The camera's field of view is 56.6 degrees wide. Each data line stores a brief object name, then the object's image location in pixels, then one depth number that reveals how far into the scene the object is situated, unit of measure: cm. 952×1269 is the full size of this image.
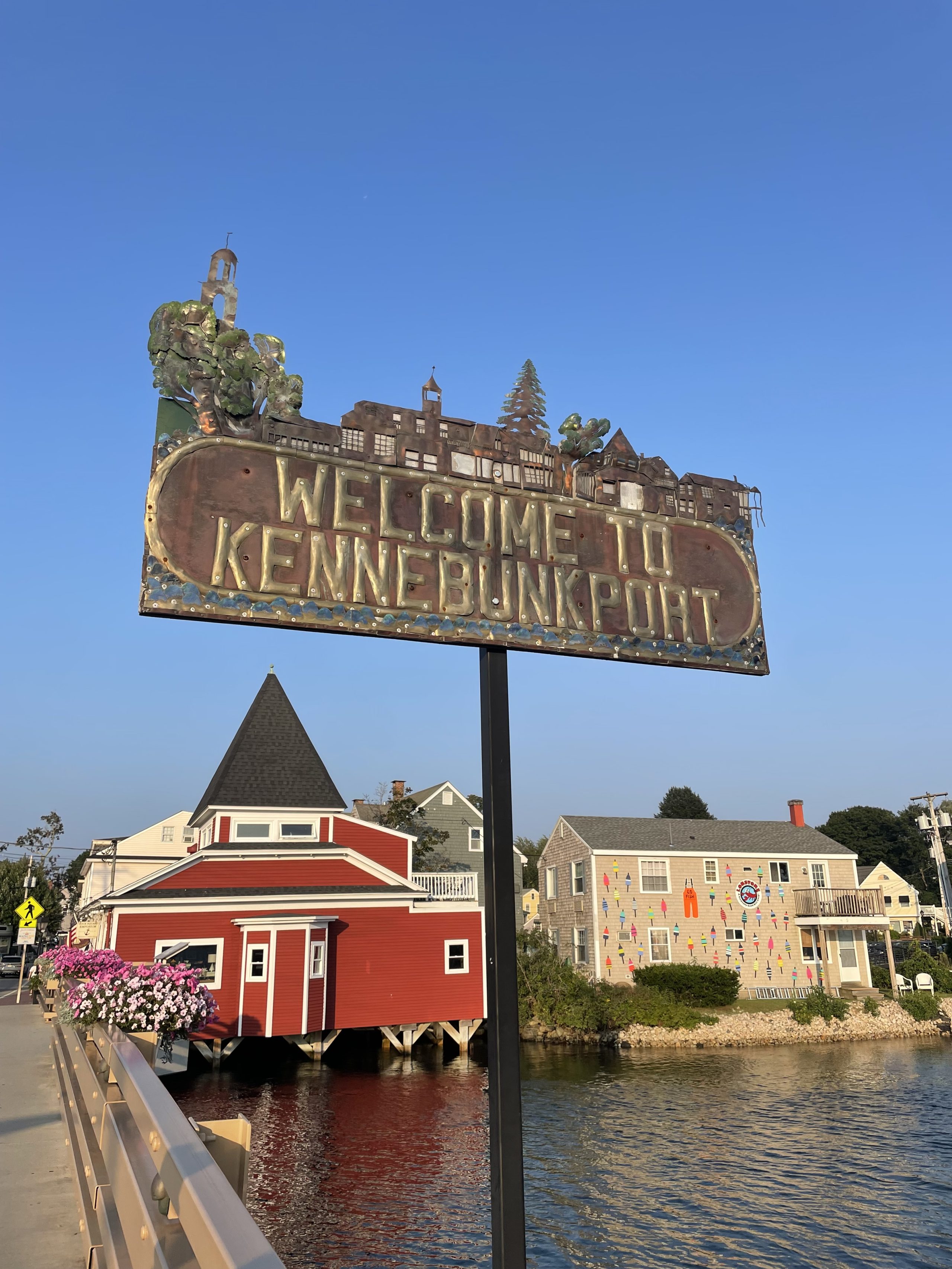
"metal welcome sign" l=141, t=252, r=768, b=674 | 524
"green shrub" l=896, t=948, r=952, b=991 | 4266
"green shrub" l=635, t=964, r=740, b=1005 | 3781
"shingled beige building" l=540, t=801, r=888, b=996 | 4100
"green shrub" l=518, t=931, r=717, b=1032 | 3606
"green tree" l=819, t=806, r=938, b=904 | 11362
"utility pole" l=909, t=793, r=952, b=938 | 5044
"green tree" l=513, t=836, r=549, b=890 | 7650
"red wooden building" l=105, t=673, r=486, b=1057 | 2828
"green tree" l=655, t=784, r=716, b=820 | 10238
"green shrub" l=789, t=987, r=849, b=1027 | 3731
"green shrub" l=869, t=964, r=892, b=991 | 4488
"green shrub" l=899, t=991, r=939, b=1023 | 3944
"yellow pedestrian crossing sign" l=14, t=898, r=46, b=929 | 3756
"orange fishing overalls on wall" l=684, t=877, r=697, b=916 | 4166
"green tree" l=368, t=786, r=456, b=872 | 4969
